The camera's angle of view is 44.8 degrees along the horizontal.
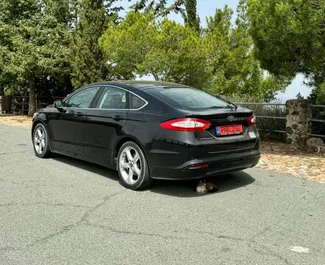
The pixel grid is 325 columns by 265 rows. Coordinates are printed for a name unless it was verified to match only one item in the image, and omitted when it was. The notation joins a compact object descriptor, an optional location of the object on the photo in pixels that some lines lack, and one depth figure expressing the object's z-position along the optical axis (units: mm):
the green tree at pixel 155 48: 12805
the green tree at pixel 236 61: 20562
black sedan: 4844
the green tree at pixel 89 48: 15172
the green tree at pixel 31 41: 16516
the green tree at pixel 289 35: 7496
